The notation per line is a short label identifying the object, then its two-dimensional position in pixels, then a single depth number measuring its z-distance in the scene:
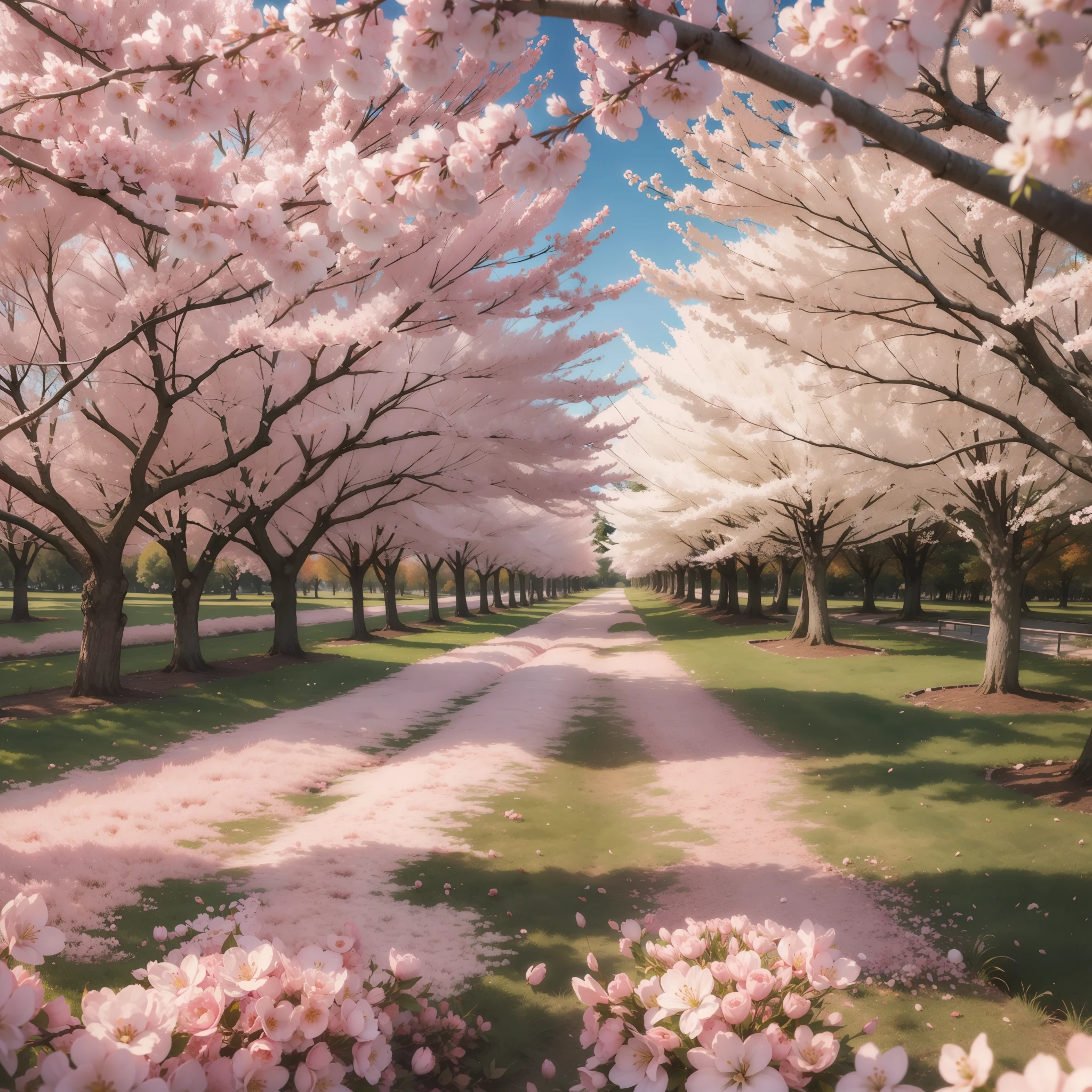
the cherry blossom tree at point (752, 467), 17.23
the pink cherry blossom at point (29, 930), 2.28
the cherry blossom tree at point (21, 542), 28.75
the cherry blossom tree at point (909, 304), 8.15
